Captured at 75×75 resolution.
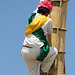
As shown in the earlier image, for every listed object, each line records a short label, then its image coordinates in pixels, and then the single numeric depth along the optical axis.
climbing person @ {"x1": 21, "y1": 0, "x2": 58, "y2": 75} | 19.63
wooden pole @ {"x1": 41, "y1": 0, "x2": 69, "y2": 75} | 21.27
